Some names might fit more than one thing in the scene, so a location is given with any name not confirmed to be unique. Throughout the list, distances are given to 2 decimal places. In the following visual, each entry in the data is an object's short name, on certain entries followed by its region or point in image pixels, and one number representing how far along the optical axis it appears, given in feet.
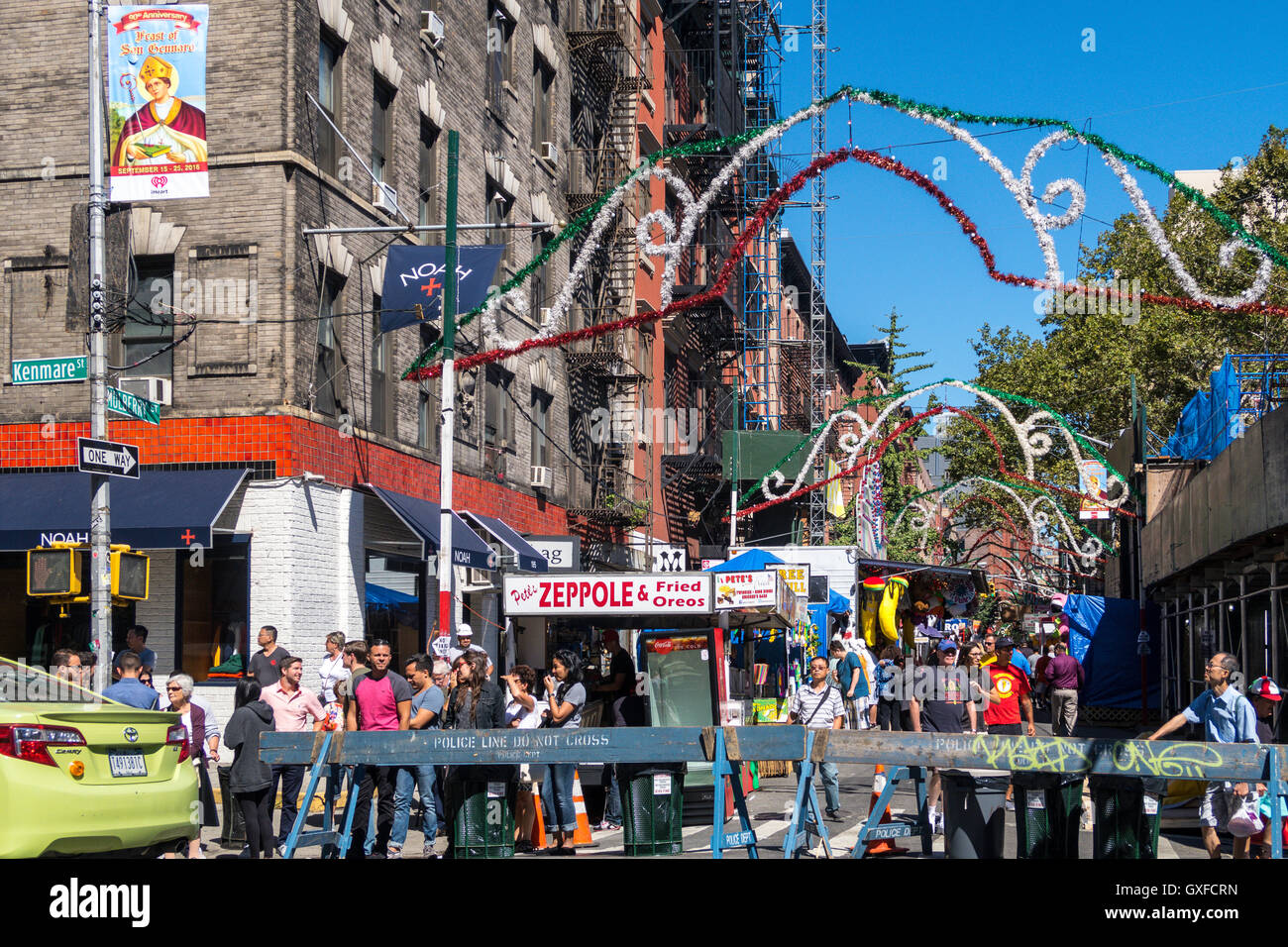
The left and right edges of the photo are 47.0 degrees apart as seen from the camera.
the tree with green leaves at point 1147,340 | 137.08
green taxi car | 28.94
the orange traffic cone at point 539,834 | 44.86
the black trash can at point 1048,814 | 36.81
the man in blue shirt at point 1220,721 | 36.86
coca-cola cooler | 55.93
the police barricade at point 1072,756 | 34.42
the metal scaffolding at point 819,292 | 173.68
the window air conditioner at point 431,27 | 82.12
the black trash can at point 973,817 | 37.55
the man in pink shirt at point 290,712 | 42.11
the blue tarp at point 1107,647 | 98.32
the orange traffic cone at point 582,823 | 45.37
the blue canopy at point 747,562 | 77.05
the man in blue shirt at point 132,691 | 42.65
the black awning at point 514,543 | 86.38
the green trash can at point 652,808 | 40.55
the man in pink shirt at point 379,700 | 43.60
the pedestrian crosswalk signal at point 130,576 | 48.10
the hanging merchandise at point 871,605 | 114.93
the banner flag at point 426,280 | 66.54
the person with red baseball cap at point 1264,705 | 37.32
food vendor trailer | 54.49
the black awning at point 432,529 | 73.36
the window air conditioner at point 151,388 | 64.64
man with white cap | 58.59
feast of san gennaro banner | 56.44
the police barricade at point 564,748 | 37.83
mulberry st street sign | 50.34
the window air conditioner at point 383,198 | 75.51
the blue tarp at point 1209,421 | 89.56
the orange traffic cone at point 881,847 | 42.83
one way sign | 46.91
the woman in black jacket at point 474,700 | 45.32
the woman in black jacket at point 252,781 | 38.32
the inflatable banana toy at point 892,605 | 114.42
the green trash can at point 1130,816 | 35.45
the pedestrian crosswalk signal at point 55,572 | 45.91
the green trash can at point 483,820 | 40.81
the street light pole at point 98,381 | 47.88
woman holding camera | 43.45
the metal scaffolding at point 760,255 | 154.61
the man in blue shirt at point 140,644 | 55.83
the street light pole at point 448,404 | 61.72
